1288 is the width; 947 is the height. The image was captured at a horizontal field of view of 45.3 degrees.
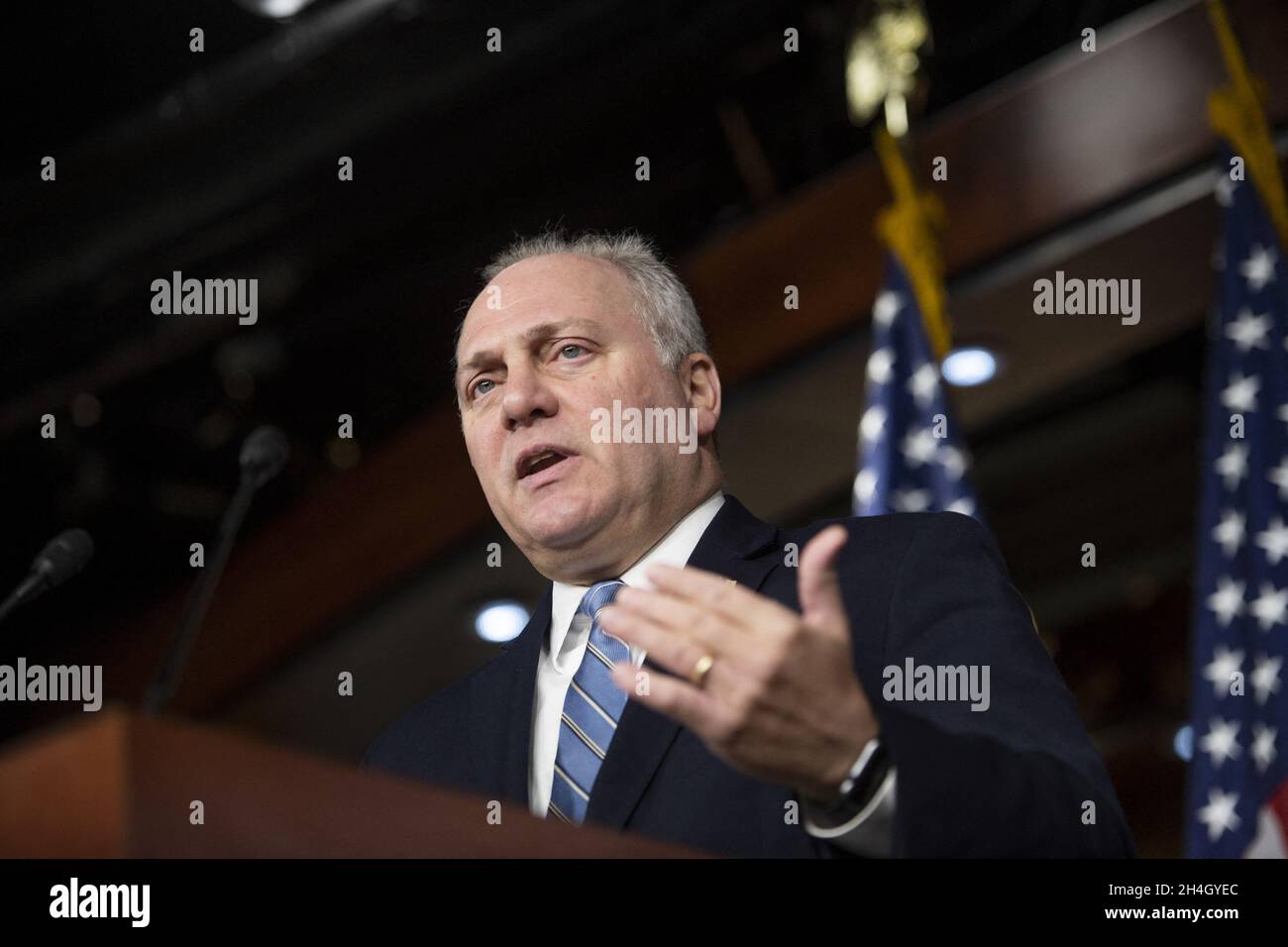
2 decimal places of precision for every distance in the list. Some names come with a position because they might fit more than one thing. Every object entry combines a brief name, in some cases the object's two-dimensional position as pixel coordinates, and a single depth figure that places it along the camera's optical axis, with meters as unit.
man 1.06
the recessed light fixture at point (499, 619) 5.54
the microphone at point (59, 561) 1.86
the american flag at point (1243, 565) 2.84
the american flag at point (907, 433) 3.33
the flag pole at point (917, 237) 3.56
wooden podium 0.88
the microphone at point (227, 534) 1.74
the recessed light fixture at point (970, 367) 4.48
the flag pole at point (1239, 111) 3.34
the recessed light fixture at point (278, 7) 3.84
